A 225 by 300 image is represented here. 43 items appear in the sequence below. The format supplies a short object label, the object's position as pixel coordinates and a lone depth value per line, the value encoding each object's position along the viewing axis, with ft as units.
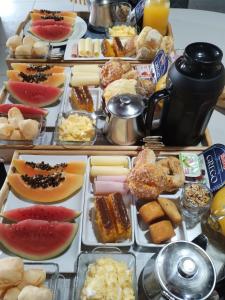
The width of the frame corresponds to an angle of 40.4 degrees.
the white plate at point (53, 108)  4.37
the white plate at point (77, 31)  5.85
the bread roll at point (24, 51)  5.33
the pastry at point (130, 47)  5.42
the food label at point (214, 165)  3.45
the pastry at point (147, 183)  3.29
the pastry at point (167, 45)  5.33
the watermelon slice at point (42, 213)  3.22
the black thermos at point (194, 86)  3.26
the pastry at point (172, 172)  3.43
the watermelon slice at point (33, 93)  4.63
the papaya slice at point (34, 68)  5.12
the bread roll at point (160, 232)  3.04
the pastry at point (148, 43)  5.22
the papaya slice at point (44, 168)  3.67
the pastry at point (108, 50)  5.51
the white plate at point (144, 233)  3.03
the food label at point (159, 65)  4.59
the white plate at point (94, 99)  4.61
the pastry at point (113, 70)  4.75
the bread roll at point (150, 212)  3.16
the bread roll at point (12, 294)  2.41
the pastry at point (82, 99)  4.48
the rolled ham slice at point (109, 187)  3.42
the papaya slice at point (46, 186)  3.46
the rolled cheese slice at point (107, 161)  3.74
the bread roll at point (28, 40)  5.44
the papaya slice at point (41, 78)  4.91
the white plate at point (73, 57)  5.41
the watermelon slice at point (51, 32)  5.86
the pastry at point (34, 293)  2.38
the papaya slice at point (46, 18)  6.26
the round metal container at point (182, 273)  2.27
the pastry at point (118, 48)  5.46
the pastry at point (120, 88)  4.31
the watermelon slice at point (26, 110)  4.28
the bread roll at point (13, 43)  5.44
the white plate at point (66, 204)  2.93
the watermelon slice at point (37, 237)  2.98
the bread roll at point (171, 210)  3.18
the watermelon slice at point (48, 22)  6.15
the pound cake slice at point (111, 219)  2.99
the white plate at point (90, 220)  3.00
